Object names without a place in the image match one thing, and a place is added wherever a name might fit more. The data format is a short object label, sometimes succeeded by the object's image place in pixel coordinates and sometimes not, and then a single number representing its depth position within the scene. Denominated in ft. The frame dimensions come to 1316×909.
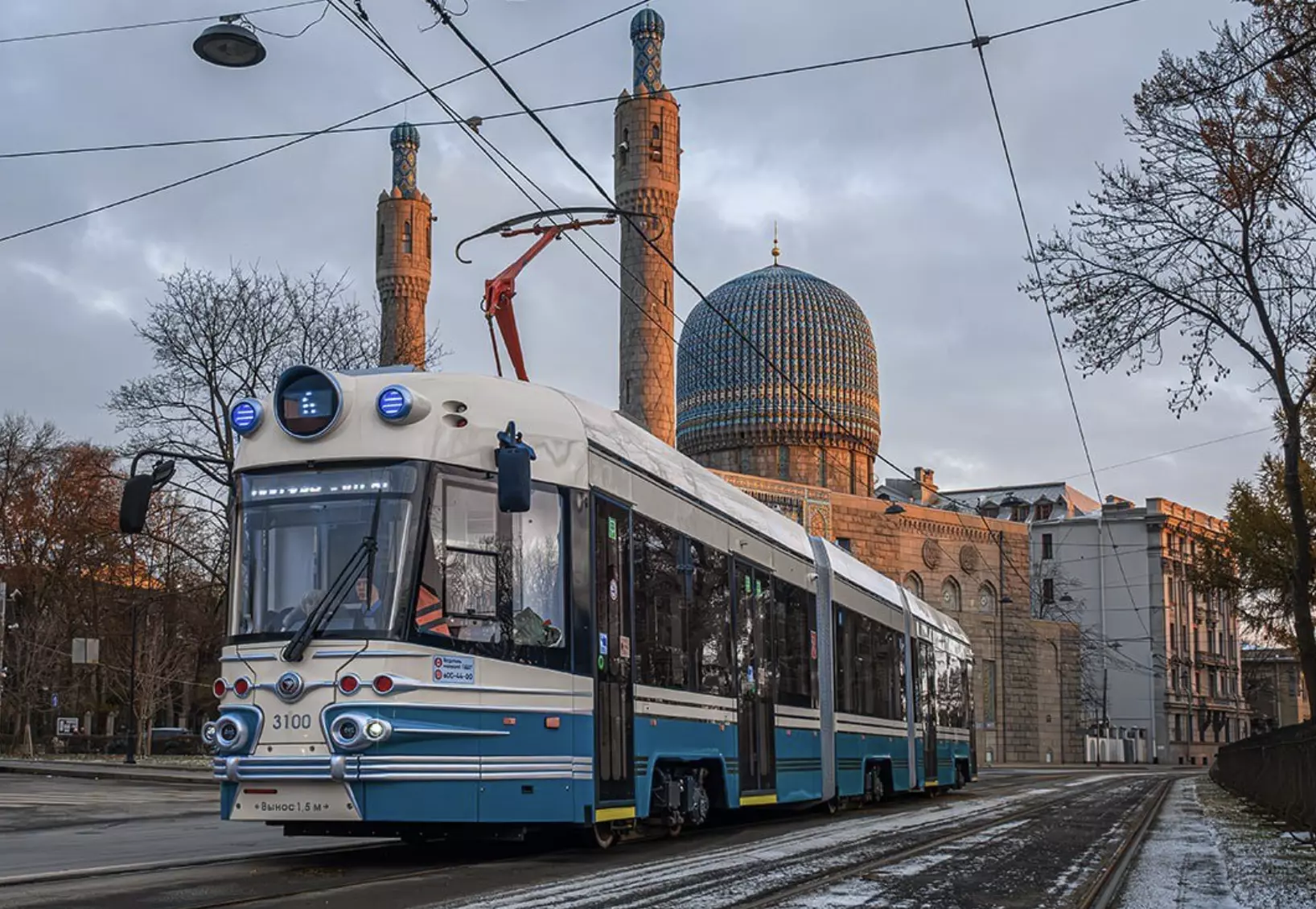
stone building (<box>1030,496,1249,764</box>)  289.74
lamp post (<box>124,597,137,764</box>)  123.03
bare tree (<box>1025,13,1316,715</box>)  55.11
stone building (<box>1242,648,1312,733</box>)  347.77
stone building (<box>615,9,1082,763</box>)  238.48
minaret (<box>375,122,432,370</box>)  221.25
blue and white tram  30.99
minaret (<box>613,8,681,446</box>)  174.91
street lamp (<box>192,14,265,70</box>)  46.60
